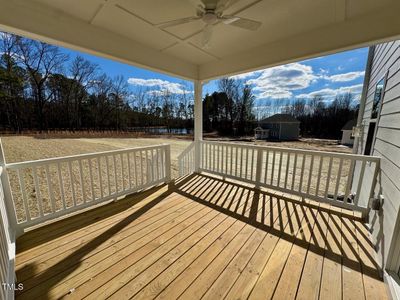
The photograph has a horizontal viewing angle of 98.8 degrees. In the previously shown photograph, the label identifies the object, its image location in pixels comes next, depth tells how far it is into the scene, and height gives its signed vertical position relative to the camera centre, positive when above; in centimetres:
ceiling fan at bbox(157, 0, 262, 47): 165 +105
